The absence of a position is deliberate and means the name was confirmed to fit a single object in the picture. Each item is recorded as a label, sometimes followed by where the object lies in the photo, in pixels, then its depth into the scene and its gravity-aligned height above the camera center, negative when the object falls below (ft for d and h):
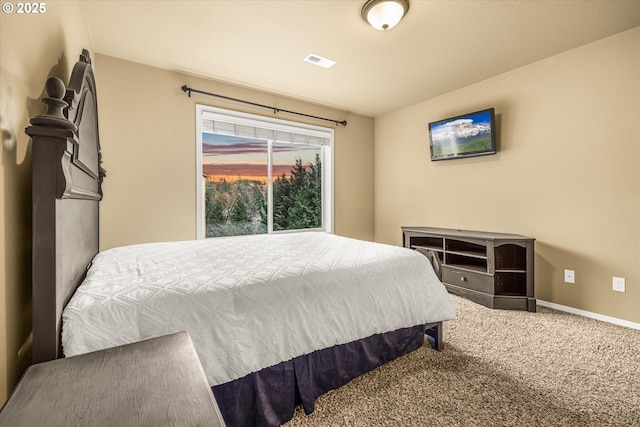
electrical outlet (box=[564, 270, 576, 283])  9.09 -2.02
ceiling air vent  9.21 +5.18
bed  2.91 -1.17
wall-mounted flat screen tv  10.72 +3.21
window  11.35 +1.84
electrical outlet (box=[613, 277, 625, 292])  8.16 -2.04
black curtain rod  10.26 +4.62
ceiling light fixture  6.57 +4.86
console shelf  9.31 -1.90
